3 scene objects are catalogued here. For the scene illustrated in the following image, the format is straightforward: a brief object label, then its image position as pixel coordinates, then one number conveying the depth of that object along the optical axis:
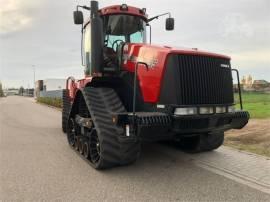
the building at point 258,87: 22.65
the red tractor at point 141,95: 3.63
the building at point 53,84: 41.11
